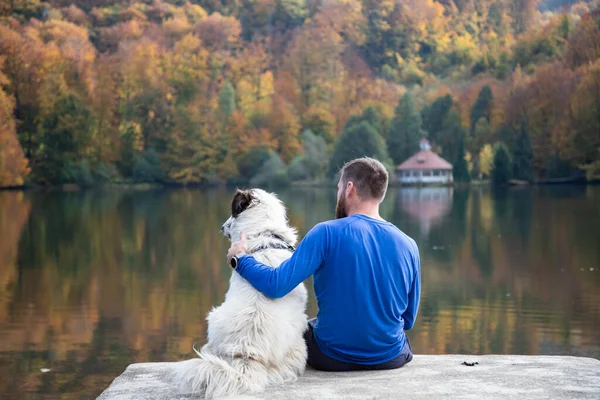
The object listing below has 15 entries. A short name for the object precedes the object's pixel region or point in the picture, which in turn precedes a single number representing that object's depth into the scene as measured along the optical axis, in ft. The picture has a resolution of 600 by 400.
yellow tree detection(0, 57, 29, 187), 139.03
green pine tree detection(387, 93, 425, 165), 158.51
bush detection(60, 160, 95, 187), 145.07
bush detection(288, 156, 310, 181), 155.94
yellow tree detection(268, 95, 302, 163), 163.32
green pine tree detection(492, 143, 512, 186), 144.10
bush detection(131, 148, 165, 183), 152.46
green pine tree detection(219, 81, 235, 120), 167.84
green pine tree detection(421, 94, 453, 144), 161.48
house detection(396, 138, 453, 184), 155.43
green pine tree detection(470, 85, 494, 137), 158.40
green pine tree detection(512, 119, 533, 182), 142.92
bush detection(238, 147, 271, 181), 157.38
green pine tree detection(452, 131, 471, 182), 150.92
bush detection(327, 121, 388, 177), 152.66
